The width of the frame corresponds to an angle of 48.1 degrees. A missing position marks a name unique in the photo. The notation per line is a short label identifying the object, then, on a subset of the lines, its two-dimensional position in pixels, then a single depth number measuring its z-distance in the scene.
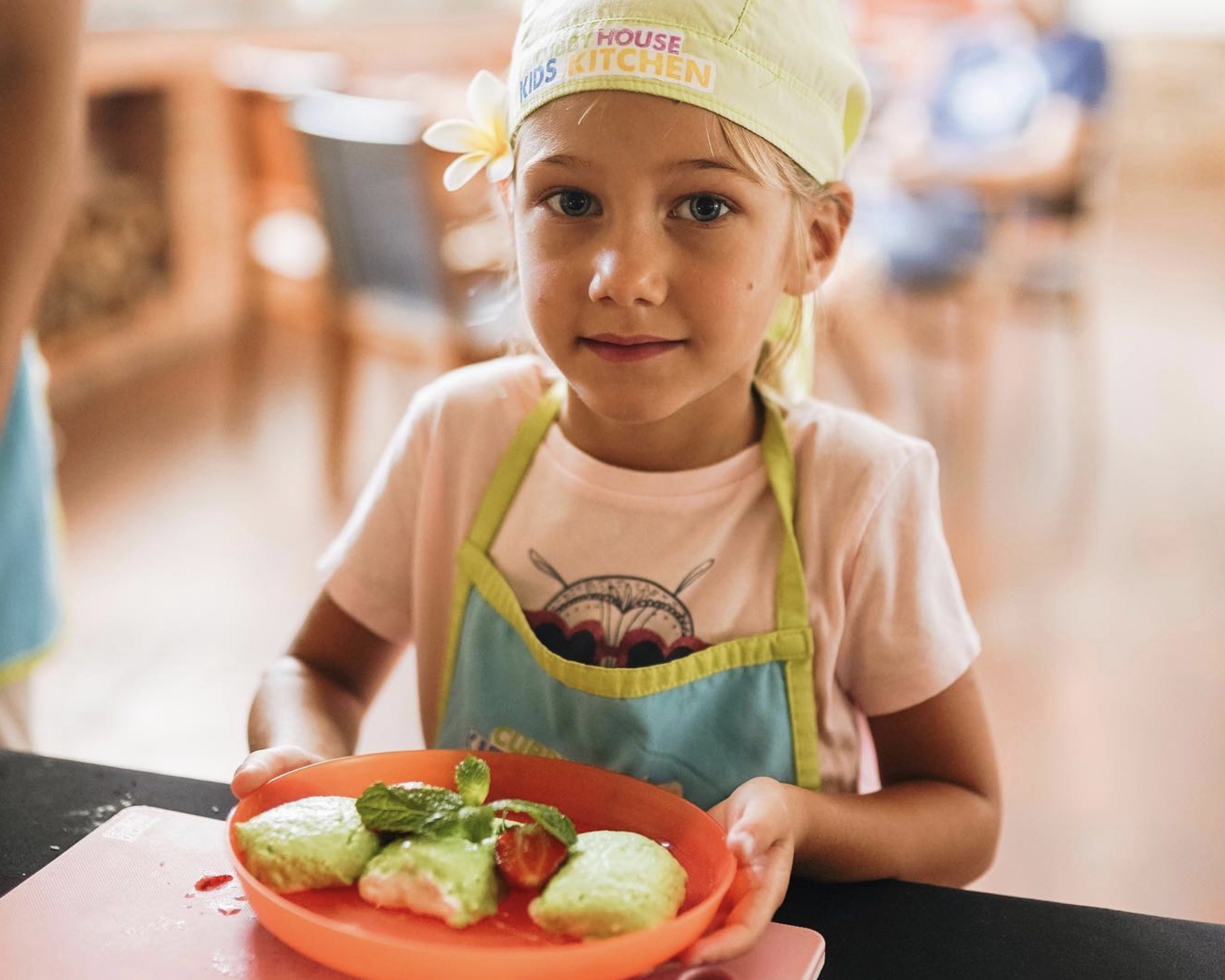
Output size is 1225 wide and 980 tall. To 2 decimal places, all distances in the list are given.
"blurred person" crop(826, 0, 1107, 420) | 3.50
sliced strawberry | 0.72
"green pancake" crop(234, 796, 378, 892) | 0.72
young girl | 0.87
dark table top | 0.74
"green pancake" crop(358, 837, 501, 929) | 0.70
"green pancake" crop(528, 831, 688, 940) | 0.68
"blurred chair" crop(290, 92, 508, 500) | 2.90
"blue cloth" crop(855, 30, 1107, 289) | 3.51
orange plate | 0.65
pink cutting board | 0.70
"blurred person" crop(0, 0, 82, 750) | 1.14
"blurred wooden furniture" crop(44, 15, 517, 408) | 4.04
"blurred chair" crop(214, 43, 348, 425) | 3.66
